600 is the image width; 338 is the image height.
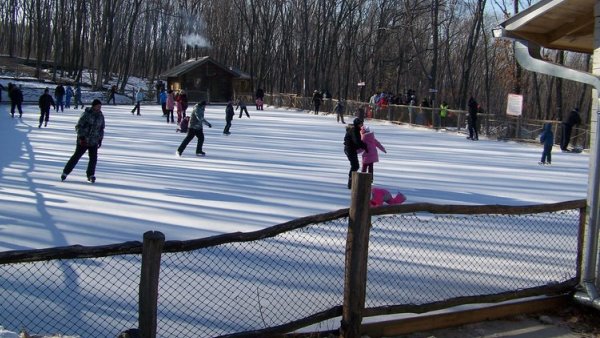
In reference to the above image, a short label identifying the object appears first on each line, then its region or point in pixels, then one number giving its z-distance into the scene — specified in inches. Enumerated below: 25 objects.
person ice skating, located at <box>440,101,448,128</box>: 1087.0
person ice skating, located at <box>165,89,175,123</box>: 997.2
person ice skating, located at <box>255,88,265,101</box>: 1565.0
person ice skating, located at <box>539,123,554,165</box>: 669.3
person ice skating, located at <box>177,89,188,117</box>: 936.8
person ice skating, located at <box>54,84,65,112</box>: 1189.8
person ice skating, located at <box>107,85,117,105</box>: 1638.8
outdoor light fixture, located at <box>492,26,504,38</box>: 246.1
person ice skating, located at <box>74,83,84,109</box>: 1359.4
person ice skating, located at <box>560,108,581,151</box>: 872.3
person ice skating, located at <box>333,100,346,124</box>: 1197.7
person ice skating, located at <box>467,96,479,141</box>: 969.5
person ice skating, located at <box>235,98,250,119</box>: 1174.0
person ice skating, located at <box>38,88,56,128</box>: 834.2
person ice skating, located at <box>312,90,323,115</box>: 1439.5
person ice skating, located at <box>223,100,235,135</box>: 828.6
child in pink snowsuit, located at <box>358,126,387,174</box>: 442.9
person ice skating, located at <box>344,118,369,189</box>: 429.9
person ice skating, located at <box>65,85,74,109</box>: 1323.8
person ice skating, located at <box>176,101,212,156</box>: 573.0
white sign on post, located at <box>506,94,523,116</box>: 972.6
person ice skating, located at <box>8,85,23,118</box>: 975.6
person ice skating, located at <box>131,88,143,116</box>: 1136.4
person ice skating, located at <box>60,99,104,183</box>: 408.8
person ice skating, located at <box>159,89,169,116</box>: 1090.6
